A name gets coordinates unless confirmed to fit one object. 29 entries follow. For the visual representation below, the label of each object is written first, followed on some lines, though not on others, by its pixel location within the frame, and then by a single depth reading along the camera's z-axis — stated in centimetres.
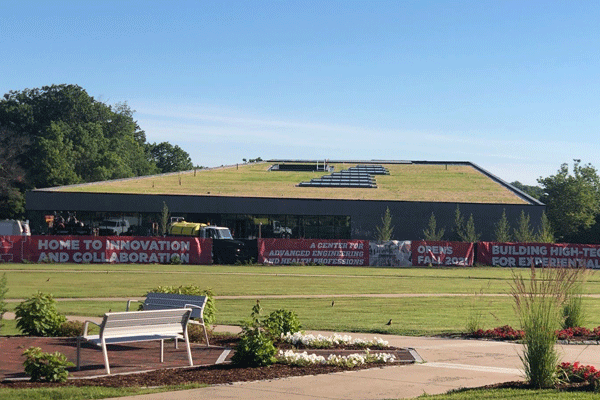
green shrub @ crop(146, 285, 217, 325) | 1598
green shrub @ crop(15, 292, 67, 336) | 1553
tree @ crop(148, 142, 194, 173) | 15600
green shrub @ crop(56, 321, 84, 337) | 1566
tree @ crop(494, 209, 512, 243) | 6931
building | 7350
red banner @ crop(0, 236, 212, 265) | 5081
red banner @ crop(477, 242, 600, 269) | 5600
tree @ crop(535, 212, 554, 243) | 6557
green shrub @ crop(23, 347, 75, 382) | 1070
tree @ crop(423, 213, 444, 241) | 7000
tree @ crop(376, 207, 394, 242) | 6919
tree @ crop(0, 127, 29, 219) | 10188
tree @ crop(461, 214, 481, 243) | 6969
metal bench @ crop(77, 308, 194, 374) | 1155
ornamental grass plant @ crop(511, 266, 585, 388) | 1039
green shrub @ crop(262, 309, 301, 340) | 1479
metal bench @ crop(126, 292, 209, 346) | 1477
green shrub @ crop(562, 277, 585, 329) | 1712
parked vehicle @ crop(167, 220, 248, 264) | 5312
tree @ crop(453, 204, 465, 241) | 7151
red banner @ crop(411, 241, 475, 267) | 5634
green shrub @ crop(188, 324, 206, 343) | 1523
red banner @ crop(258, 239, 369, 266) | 5369
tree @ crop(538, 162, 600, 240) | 10306
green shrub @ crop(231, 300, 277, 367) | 1209
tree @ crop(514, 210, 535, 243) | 6744
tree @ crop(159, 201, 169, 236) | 6825
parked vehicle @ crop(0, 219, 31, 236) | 6334
